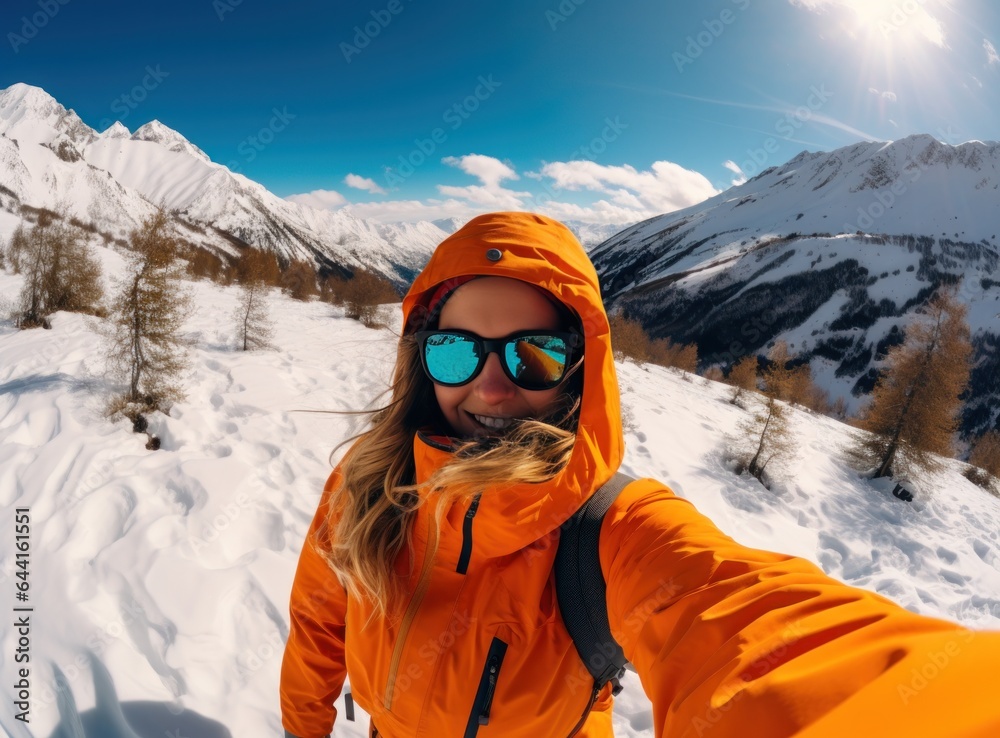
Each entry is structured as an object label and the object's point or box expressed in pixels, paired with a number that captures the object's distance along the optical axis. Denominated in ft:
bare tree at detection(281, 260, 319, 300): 88.84
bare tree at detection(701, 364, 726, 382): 117.99
